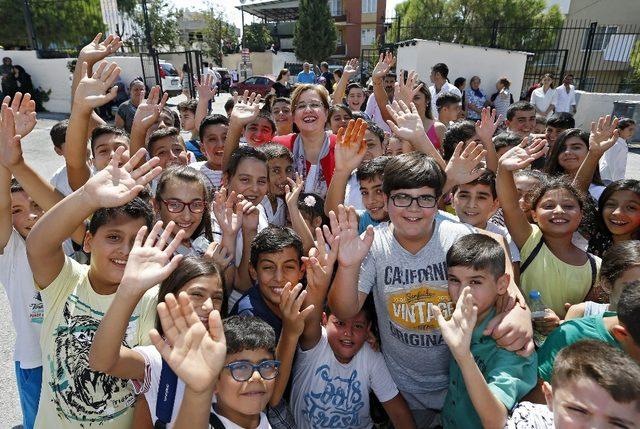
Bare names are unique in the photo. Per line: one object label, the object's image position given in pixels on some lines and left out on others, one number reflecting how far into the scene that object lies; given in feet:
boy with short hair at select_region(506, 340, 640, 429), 4.28
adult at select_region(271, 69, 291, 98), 33.20
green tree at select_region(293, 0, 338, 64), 121.60
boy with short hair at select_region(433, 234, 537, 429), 5.20
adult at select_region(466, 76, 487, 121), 31.76
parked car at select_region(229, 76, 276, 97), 72.64
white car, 69.62
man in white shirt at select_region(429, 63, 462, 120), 25.85
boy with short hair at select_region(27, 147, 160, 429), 5.67
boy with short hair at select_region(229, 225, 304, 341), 7.22
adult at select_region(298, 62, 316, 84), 41.98
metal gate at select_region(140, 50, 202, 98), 45.28
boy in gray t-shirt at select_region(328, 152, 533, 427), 6.61
